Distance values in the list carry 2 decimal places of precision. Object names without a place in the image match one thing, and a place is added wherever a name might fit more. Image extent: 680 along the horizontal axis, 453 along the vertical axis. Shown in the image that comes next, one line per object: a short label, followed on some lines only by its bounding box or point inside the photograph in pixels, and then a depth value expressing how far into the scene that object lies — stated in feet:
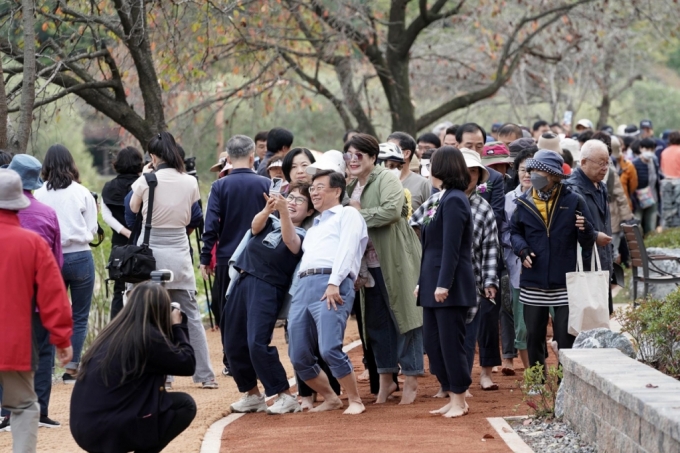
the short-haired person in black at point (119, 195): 61.32
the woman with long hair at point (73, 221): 55.85
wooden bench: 71.02
